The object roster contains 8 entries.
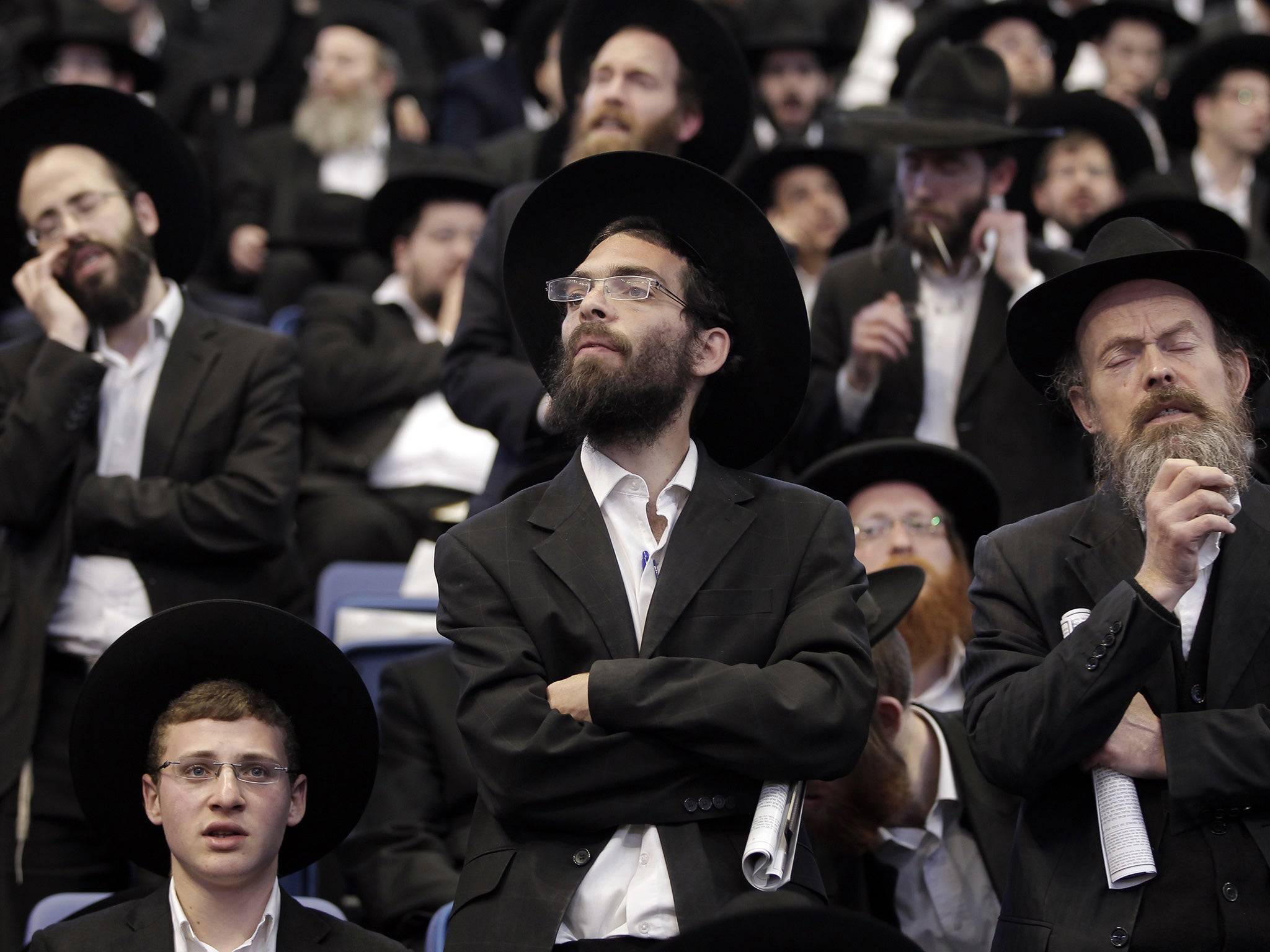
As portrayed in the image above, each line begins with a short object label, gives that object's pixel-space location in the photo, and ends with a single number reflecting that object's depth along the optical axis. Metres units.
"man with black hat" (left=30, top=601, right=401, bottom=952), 7.64
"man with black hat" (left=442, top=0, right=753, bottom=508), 10.27
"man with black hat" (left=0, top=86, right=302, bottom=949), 9.50
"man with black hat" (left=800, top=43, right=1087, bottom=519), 11.25
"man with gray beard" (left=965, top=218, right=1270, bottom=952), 6.57
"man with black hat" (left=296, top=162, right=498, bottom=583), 13.88
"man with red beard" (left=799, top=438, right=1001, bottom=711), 10.37
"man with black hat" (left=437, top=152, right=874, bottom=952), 6.52
